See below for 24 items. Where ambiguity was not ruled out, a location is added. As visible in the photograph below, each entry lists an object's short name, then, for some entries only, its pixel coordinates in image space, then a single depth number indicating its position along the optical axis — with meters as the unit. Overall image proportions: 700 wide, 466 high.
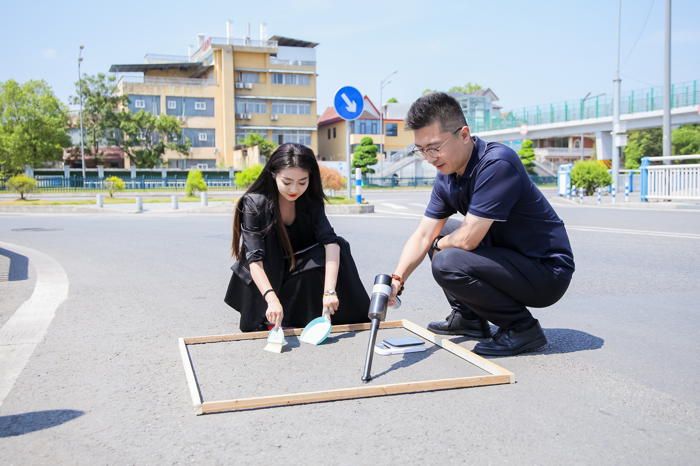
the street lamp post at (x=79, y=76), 42.06
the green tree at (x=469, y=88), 83.46
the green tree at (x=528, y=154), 51.81
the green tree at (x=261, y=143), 48.97
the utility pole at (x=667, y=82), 19.91
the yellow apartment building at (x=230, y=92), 52.38
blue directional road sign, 14.63
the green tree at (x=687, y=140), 62.50
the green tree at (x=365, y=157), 52.56
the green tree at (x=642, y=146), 62.00
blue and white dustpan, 3.61
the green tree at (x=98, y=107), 48.00
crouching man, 3.23
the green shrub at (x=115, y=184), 26.79
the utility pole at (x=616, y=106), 26.77
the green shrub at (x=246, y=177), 22.98
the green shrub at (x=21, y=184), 24.27
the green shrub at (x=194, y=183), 25.60
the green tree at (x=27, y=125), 44.09
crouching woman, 3.70
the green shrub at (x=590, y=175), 24.17
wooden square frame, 2.54
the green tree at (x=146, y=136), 47.78
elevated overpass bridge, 31.53
